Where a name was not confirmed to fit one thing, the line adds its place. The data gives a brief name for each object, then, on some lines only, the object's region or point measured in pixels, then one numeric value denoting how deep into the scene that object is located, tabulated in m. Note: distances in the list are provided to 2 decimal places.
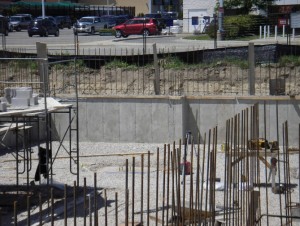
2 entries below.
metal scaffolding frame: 12.77
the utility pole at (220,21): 34.61
